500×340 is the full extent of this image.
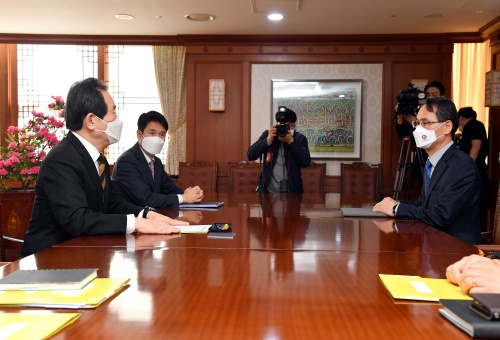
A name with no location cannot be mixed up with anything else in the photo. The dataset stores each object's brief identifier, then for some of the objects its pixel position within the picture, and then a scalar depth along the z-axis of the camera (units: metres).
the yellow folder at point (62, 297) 1.09
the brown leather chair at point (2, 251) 2.24
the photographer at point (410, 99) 5.30
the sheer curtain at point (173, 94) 7.36
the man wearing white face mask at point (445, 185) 2.51
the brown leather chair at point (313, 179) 5.89
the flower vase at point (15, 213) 4.53
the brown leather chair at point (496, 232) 2.66
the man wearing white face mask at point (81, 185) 2.04
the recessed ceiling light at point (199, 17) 5.57
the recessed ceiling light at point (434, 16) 5.43
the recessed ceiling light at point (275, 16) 5.47
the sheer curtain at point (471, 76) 6.77
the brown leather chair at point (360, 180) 6.07
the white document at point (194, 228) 2.13
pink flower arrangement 4.52
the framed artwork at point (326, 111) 6.57
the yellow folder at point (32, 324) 0.91
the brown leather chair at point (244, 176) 5.96
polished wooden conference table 0.99
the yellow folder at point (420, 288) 1.18
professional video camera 5.26
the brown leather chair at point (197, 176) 6.29
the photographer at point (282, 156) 4.12
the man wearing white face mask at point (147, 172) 3.12
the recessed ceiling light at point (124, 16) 5.65
